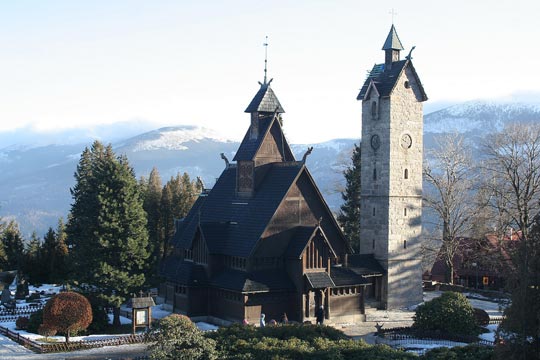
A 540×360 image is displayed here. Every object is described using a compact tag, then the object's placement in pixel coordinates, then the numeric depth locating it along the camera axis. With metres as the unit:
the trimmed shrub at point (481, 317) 40.16
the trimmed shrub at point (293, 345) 26.23
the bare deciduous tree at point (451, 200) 56.62
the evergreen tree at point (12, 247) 61.03
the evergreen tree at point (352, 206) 59.03
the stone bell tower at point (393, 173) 48.62
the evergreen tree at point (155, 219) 62.25
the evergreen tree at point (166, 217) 62.91
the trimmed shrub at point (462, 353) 25.39
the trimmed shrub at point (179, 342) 25.81
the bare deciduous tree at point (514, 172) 50.28
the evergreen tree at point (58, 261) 60.59
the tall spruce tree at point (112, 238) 39.16
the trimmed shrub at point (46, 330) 33.66
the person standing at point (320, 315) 39.38
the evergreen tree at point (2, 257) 60.55
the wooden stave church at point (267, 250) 40.41
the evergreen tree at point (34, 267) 61.24
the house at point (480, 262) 54.72
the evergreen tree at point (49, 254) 61.02
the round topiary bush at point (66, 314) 33.56
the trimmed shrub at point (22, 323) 38.22
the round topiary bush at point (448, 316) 35.78
